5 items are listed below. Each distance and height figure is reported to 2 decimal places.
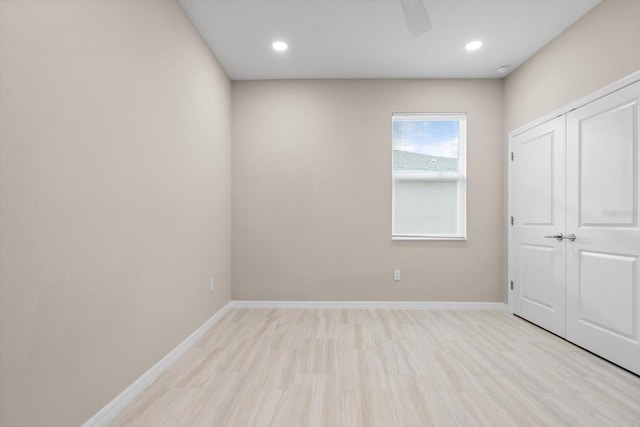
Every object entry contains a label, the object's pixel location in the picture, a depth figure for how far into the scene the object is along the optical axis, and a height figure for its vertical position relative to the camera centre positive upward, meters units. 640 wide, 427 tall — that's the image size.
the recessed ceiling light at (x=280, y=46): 3.22 +1.66
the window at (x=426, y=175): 4.09 +0.42
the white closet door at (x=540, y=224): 3.02 -0.17
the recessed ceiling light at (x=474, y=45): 3.18 +1.65
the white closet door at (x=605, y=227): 2.30 -0.16
